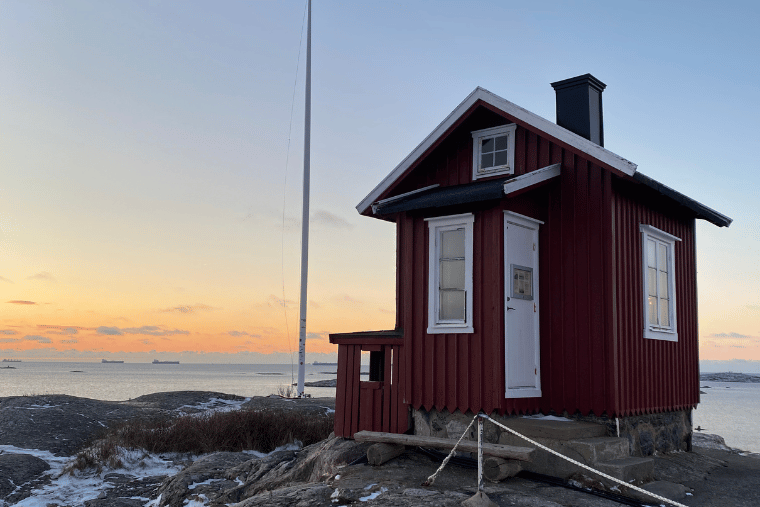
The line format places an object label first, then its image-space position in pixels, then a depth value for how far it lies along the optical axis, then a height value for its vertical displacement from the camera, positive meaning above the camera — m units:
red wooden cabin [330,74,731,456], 9.53 +0.73
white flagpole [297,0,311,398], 23.02 +3.79
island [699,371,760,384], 150.00 -11.23
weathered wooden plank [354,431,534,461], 7.84 -1.50
